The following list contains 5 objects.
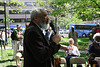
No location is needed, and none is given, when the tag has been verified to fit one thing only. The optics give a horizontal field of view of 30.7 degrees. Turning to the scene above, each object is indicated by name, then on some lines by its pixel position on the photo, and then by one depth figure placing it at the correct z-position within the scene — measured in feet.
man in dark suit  7.34
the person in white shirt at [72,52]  21.17
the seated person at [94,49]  18.24
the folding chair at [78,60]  18.69
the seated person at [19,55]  22.91
